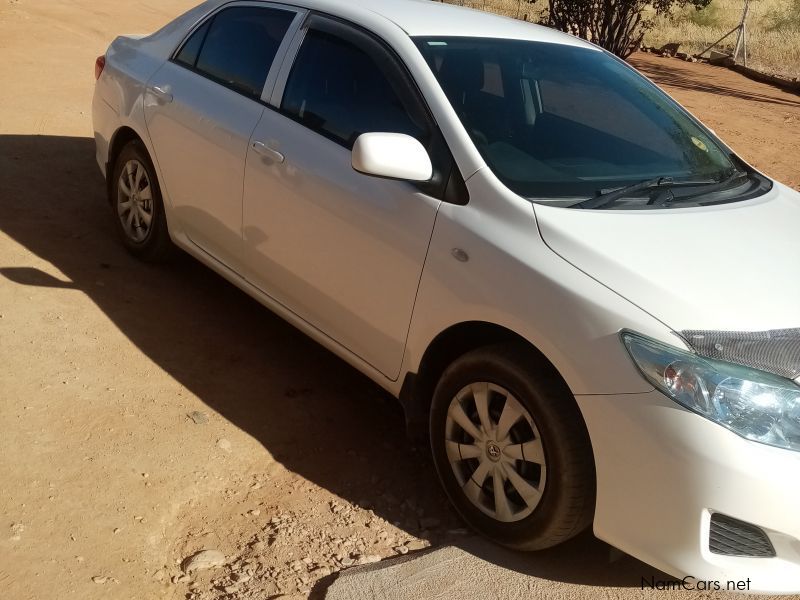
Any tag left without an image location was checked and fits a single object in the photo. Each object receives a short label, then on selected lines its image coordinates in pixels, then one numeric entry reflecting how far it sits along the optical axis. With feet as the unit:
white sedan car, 9.58
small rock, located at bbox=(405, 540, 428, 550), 11.63
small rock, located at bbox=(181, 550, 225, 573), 10.74
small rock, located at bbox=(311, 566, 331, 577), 10.91
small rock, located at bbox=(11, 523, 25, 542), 10.69
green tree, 45.03
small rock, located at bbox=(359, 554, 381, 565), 11.22
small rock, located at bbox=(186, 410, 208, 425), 13.71
